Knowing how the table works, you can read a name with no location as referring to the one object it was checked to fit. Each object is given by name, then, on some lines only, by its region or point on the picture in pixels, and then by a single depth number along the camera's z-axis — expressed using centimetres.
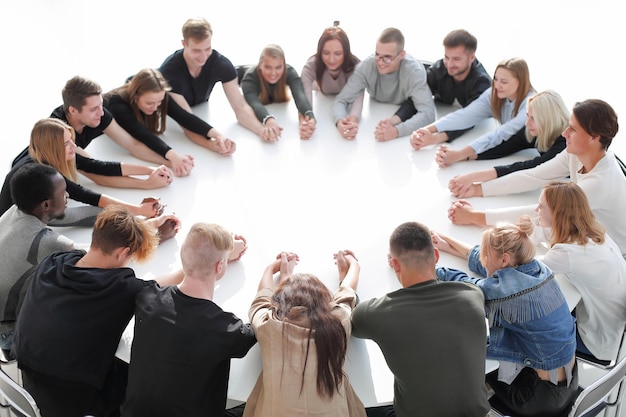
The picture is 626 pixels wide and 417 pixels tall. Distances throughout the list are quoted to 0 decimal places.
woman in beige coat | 252
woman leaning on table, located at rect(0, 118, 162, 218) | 348
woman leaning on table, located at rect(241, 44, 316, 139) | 439
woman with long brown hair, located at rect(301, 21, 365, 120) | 455
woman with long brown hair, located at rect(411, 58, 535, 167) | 405
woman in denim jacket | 279
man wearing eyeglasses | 435
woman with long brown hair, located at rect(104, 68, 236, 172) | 405
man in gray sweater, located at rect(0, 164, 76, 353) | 305
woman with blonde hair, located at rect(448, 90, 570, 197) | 379
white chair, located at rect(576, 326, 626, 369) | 308
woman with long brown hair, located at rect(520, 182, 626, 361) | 297
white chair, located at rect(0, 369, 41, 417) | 247
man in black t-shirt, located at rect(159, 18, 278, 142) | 428
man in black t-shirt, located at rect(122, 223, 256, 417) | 257
